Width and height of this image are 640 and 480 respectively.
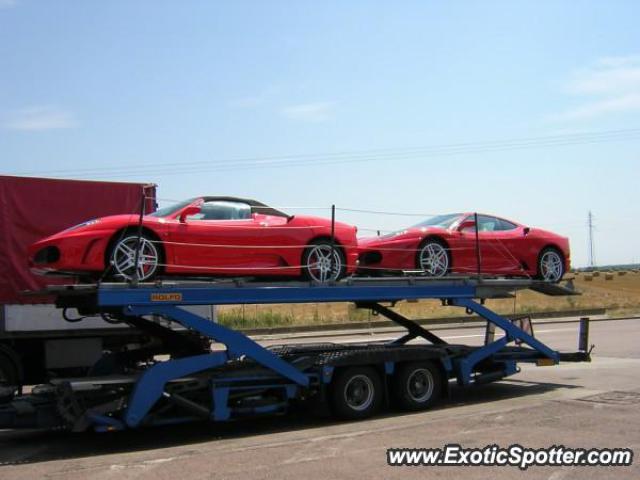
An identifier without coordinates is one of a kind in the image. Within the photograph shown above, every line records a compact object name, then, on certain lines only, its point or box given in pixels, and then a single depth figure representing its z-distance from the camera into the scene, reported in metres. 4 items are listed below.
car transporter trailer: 8.34
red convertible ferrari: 8.68
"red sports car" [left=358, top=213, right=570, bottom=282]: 11.45
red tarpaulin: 11.84
